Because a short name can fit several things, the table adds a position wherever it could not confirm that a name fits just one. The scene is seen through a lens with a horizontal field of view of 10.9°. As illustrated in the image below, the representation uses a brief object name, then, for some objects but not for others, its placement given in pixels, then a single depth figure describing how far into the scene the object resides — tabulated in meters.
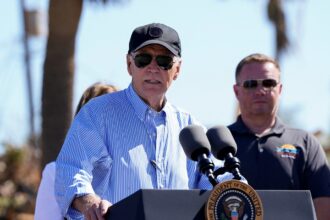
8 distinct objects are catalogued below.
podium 7.80
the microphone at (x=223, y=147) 8.48
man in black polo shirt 13.21
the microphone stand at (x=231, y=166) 8.35
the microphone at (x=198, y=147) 8.31
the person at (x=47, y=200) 11.08
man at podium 8.94
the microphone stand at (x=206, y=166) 8.25
